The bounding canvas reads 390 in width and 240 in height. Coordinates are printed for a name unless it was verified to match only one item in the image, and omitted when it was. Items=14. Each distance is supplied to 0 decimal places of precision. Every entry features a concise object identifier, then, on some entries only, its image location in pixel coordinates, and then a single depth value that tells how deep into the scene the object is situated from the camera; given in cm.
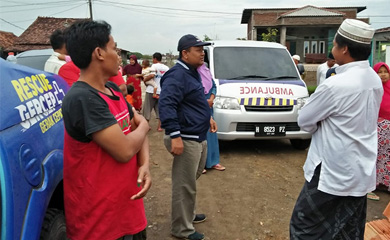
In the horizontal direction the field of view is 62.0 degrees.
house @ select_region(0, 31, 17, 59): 3044
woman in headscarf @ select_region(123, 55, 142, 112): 864
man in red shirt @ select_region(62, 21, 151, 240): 142
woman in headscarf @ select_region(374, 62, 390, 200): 391
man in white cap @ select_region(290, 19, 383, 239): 189
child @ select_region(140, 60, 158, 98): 765
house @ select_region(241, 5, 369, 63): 2936
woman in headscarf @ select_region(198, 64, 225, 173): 456
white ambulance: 515
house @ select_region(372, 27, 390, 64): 1145
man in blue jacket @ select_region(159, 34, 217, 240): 271
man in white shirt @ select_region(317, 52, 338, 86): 667
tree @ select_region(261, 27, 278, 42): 2784
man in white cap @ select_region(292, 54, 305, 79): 616
